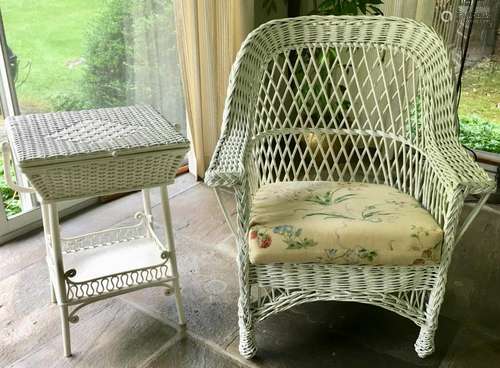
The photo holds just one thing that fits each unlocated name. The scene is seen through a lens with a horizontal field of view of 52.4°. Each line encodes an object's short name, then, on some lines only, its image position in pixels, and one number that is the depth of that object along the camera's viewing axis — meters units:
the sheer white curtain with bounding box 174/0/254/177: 2.28
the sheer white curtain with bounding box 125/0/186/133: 2.31
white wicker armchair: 1.36
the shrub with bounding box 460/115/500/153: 2.83
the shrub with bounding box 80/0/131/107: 2.21
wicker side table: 1.30
